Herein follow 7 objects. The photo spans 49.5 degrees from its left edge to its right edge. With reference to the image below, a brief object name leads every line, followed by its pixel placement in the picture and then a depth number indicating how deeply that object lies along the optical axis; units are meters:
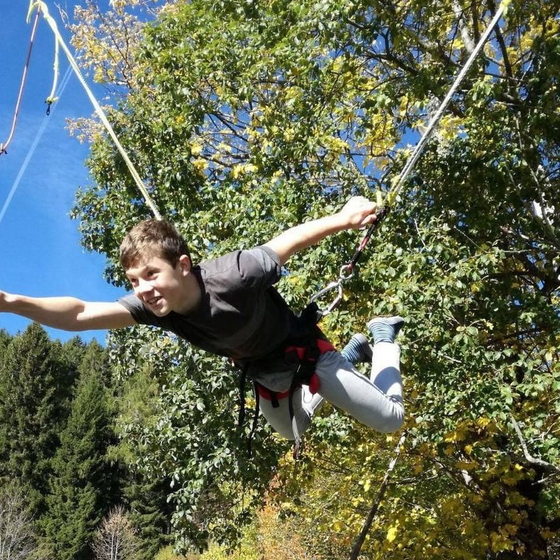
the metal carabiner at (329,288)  2.92
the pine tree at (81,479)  31.20
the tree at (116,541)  29.80
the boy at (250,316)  2.18
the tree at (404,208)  5.58
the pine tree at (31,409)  34.62
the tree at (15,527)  27.86
